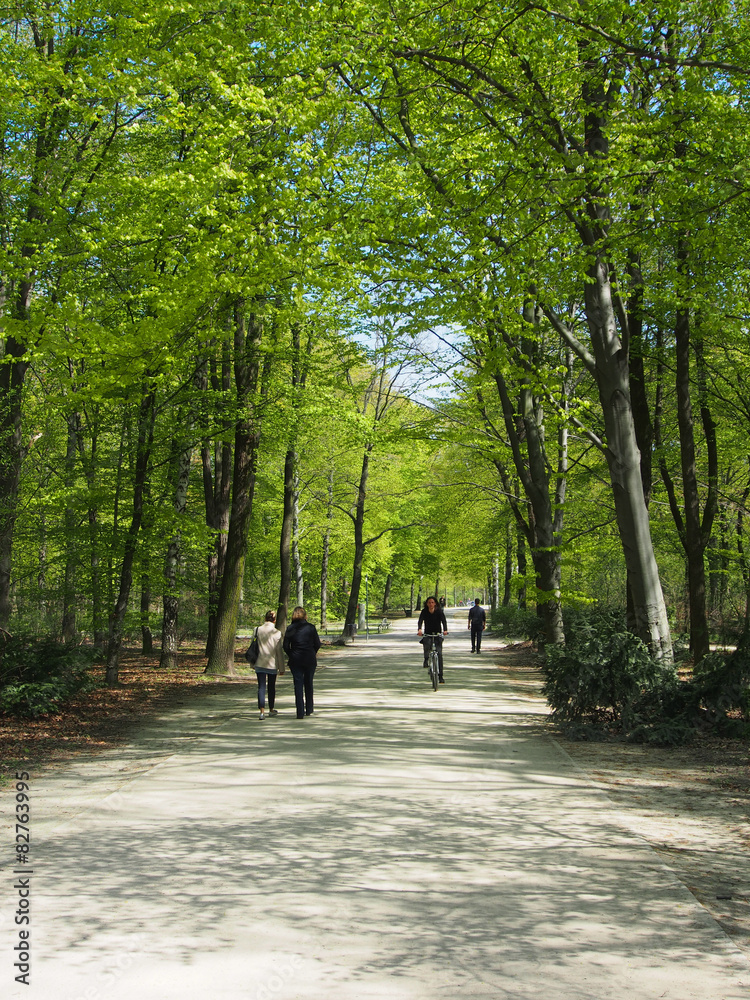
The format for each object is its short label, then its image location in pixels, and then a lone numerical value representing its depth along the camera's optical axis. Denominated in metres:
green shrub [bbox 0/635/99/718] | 11.55
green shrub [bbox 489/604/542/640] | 25.36
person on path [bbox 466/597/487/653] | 28.70
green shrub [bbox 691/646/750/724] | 10.75
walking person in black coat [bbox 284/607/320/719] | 12.77
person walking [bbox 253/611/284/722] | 13.05
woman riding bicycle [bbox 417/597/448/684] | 17.17
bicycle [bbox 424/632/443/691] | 16.80
